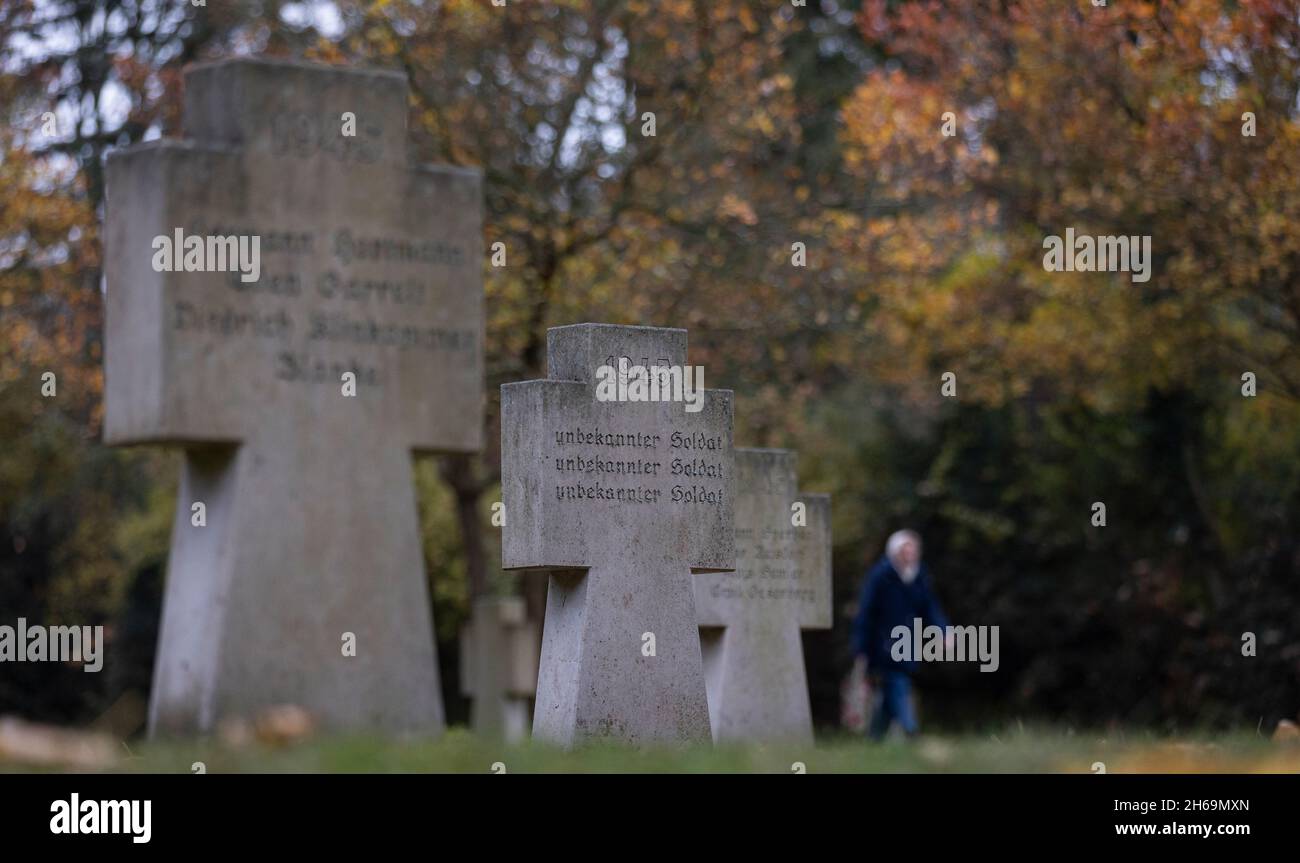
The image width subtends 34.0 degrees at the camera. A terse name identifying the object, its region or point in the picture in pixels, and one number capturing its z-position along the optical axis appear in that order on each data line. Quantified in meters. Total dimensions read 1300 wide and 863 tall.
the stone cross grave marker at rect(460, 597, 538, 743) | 23.72
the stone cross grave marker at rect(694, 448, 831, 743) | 15.62
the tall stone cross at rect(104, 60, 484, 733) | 12.51
